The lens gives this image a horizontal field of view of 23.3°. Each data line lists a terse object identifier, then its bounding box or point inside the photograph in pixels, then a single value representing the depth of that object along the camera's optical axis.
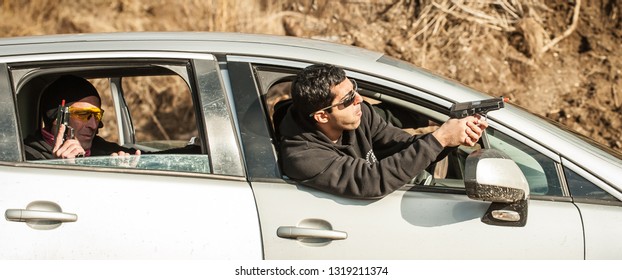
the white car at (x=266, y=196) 5.43
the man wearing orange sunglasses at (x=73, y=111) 6.66
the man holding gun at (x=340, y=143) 5.55
